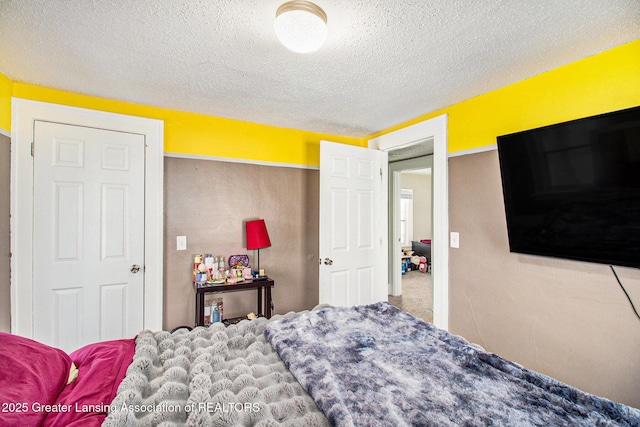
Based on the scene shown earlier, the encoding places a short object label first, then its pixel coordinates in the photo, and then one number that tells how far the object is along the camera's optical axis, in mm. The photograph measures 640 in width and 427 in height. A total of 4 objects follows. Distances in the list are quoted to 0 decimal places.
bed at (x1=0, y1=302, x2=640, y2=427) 945
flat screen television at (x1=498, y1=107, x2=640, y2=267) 1399
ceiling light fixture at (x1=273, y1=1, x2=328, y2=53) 1244
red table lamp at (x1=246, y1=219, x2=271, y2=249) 2744
